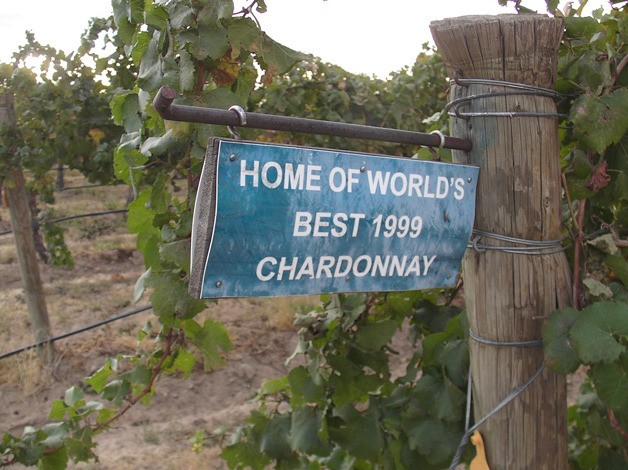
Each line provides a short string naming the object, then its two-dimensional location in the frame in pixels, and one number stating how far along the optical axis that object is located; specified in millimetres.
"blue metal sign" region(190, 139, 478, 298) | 1240
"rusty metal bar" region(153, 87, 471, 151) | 1210
